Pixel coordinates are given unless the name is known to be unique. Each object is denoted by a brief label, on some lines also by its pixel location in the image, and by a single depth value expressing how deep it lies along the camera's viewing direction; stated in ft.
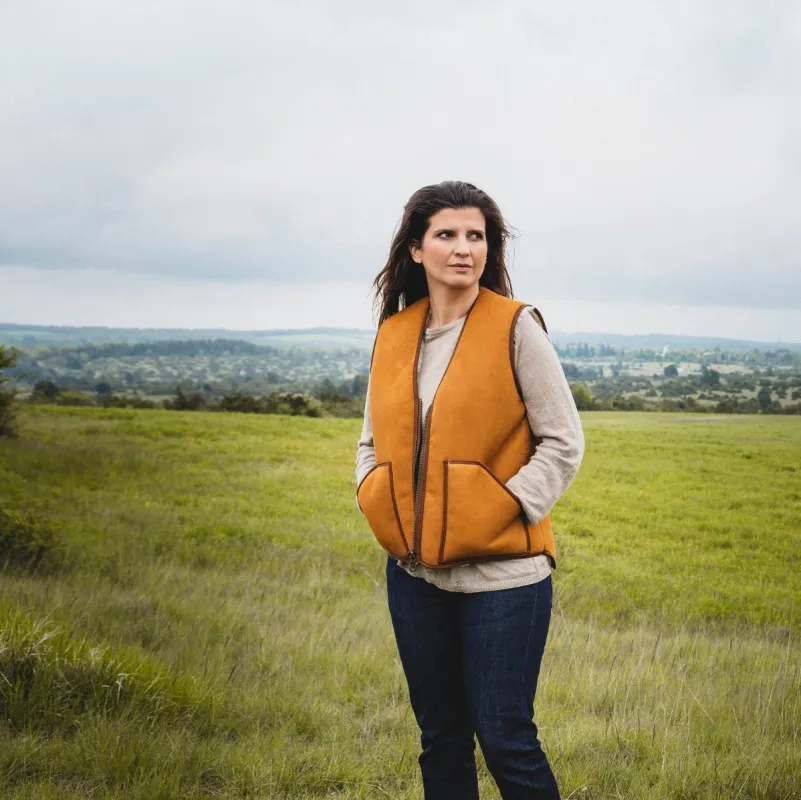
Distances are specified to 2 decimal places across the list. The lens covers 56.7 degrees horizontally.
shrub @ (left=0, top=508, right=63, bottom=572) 18.48
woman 5.98
